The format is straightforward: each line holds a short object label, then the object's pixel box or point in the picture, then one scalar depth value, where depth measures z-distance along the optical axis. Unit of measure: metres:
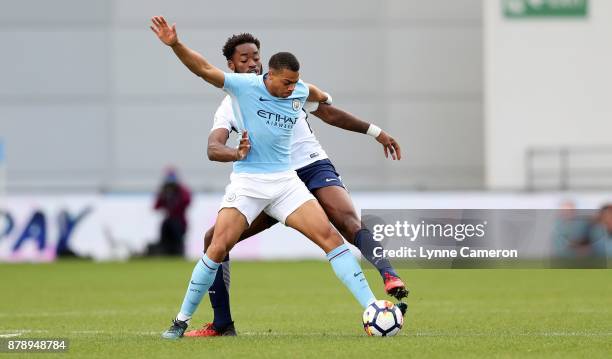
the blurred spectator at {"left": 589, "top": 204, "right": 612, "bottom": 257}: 27.80
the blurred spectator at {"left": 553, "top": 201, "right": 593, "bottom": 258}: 26.58
